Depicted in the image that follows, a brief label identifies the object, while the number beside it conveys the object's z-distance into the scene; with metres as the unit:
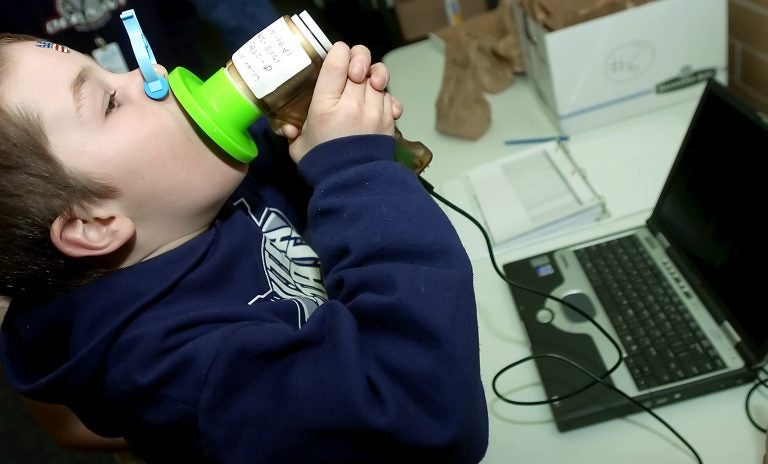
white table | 0.67
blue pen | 1.19
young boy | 0.53
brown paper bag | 1.25
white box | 1.06
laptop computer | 0.68
